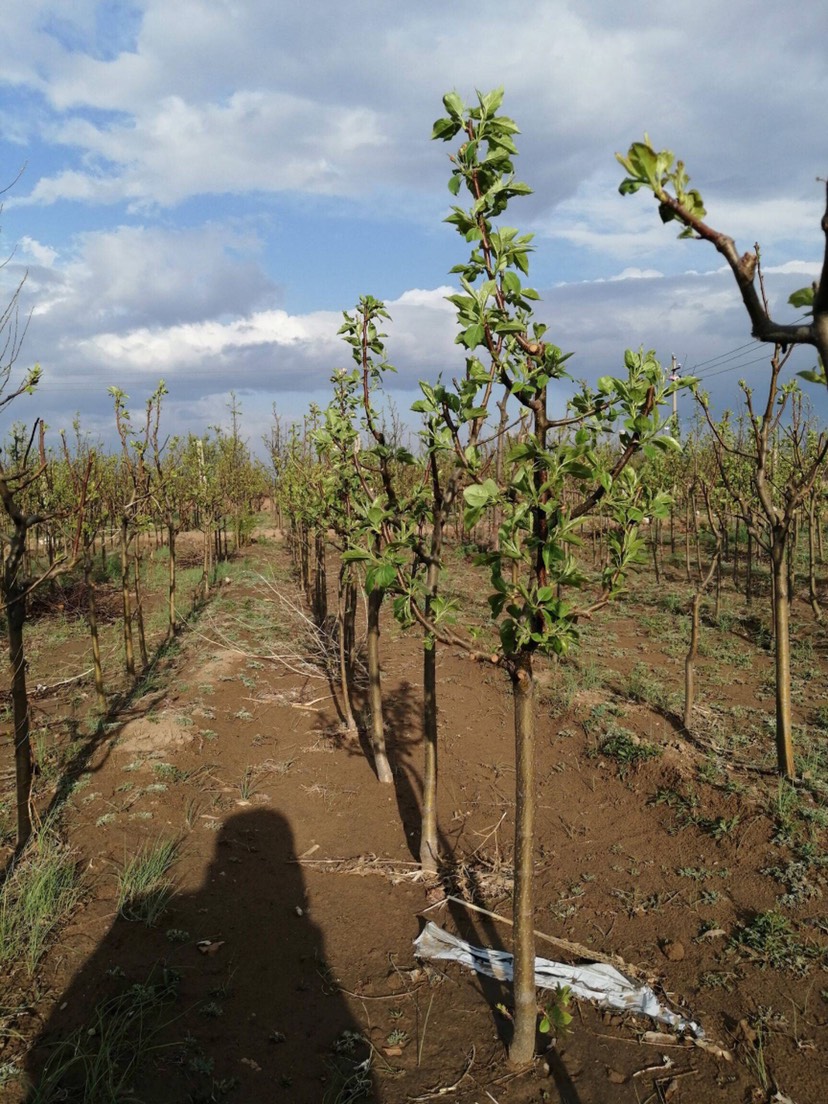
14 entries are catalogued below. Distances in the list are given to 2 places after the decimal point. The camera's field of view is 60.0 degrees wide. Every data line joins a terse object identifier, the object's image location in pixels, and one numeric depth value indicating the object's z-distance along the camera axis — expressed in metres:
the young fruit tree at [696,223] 1.36
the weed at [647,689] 7.76
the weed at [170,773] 6.07
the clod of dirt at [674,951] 3.93
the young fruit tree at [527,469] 2.69
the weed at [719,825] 4.94
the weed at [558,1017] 3.22
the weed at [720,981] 3.66
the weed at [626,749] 6.11
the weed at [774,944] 3.73
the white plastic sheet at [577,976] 3.52
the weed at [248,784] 6.00
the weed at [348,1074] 3.14
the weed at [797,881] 4.17
